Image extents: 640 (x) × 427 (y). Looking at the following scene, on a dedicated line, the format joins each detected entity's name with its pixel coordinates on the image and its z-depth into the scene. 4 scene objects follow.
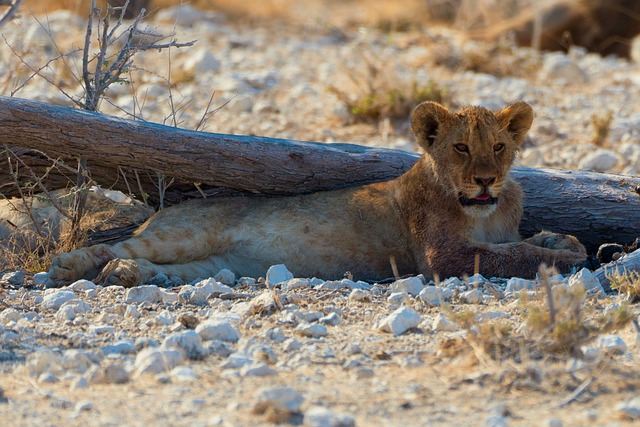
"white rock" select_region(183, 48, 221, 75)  25.44
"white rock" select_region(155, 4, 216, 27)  32.41
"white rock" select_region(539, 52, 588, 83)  24.87
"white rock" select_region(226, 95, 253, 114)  21.83
